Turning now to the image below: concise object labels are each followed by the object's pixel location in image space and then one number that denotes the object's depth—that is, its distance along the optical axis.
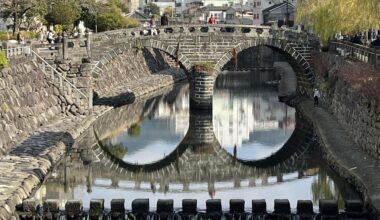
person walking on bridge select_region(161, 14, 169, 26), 51.20
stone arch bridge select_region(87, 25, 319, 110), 45.53
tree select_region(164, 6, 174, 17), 136.00
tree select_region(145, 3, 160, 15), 133.00
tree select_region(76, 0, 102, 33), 67.19
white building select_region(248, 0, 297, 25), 108.06
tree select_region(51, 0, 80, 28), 59.16
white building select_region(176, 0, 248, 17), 150.38
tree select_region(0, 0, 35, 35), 54.34
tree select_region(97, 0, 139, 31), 68.31
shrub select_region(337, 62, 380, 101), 25.95
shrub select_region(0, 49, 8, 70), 30.48
